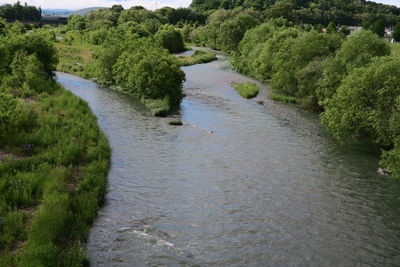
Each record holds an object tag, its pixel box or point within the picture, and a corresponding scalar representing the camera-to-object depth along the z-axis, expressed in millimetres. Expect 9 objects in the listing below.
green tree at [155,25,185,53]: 131250
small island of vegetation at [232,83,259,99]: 67506
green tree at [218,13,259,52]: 124600
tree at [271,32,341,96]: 63281
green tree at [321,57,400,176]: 37812
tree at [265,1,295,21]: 177375
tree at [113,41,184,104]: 60000
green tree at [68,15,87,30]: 177875
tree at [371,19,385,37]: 126812
